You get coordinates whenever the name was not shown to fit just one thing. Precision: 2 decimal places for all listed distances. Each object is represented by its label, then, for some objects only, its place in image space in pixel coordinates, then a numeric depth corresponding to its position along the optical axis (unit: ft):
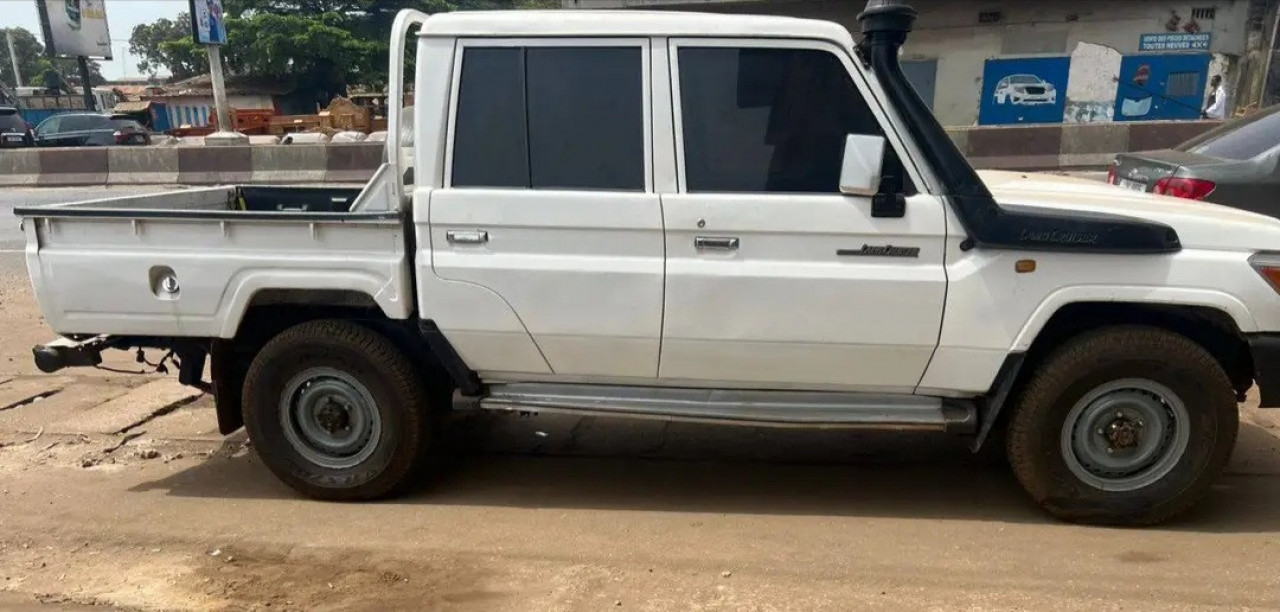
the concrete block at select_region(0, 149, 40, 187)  58.44
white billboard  148.06
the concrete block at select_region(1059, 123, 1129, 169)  48.03
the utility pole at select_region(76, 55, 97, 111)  144.87
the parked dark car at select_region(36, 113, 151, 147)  91.04
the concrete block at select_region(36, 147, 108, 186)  56.70
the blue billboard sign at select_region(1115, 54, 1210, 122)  73.56
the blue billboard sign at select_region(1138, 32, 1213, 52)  73.51
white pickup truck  11.66
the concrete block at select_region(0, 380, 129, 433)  17.26
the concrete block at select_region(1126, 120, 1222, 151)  46.75
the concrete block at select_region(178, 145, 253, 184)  54.54
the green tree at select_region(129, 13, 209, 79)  308.32
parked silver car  19.98
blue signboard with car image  75.20
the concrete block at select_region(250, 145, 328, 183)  53.16
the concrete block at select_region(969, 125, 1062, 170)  48.29
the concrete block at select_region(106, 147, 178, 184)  55.42
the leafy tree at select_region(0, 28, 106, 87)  278.87
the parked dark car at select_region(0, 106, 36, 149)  89.71
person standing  56.03
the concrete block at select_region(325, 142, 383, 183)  52.26
